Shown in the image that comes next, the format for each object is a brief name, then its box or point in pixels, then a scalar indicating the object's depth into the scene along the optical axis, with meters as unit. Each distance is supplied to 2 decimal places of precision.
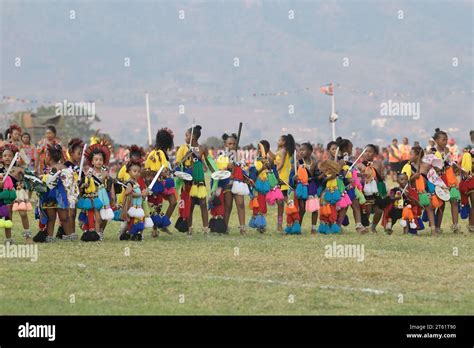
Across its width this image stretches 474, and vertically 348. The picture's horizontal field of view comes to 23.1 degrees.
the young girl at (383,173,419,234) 21.64
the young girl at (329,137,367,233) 22.00
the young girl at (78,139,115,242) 19.66
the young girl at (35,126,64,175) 21.42
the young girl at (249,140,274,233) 22.00
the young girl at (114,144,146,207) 20.08
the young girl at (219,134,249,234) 21.81
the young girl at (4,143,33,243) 18.80
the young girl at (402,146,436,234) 21.62
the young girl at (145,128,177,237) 20.78
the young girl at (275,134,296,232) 22.23
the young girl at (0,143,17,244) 18.47
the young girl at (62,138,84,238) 19.95
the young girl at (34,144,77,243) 19.25
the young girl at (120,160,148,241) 19.73
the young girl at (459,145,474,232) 22.02
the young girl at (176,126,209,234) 21.55
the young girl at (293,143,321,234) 21.80
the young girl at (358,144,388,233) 22.06
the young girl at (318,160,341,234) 21.66
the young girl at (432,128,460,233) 21.97
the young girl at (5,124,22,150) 22.97
